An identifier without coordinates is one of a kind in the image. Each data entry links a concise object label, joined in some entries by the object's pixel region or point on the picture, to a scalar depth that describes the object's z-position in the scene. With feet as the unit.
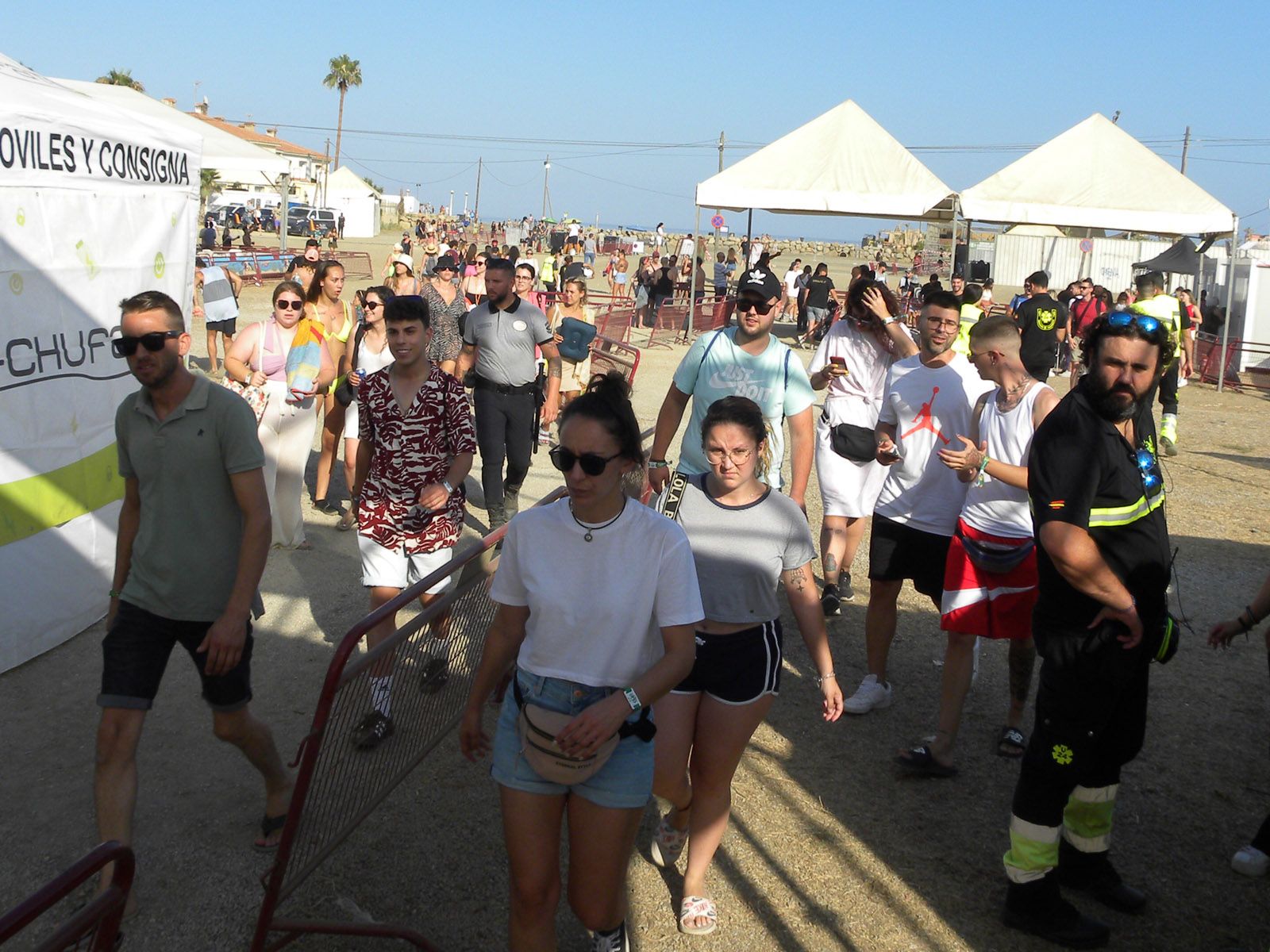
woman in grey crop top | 11.63
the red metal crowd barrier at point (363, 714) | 10.16
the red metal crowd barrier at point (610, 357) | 32.94
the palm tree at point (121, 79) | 170.24
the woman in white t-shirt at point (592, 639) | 9.34
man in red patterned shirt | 15.83
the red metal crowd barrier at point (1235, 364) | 67.87
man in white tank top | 14.80
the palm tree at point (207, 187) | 127.71
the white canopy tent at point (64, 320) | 17.40
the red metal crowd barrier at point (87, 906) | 6.02
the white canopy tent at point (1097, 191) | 51.11
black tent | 71.10
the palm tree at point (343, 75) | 288.30
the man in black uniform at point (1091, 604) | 10.82
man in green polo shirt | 11.80
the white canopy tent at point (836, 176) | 55.77
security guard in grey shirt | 23.82
